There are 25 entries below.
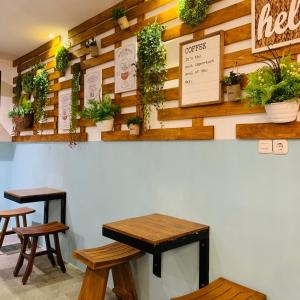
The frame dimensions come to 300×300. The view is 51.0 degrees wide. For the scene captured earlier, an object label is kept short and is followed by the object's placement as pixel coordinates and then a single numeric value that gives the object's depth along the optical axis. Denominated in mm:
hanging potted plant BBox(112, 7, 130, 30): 2978
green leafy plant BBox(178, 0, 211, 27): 2291
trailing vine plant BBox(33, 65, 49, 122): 4301
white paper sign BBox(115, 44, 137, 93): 2941
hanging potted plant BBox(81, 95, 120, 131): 3037
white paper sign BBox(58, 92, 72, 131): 3879
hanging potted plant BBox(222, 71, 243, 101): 2068
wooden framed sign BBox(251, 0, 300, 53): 1846
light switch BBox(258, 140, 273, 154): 1921
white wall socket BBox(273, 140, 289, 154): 1848
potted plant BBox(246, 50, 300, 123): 1713
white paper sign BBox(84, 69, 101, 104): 3398
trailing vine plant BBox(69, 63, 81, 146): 3648
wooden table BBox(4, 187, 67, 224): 3541
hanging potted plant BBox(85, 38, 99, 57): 3367
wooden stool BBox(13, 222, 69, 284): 3180
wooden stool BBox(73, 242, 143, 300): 2381
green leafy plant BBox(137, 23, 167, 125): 2656
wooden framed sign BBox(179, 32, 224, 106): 2223
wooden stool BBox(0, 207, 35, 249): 3838
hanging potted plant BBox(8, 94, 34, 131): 4547
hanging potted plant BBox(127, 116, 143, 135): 2781
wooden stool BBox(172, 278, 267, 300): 1885
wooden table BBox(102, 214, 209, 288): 1950
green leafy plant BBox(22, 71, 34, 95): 4594
